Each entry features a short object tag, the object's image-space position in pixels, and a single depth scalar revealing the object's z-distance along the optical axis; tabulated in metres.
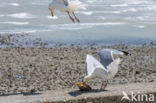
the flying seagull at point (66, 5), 23.80
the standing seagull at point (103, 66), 19.95
